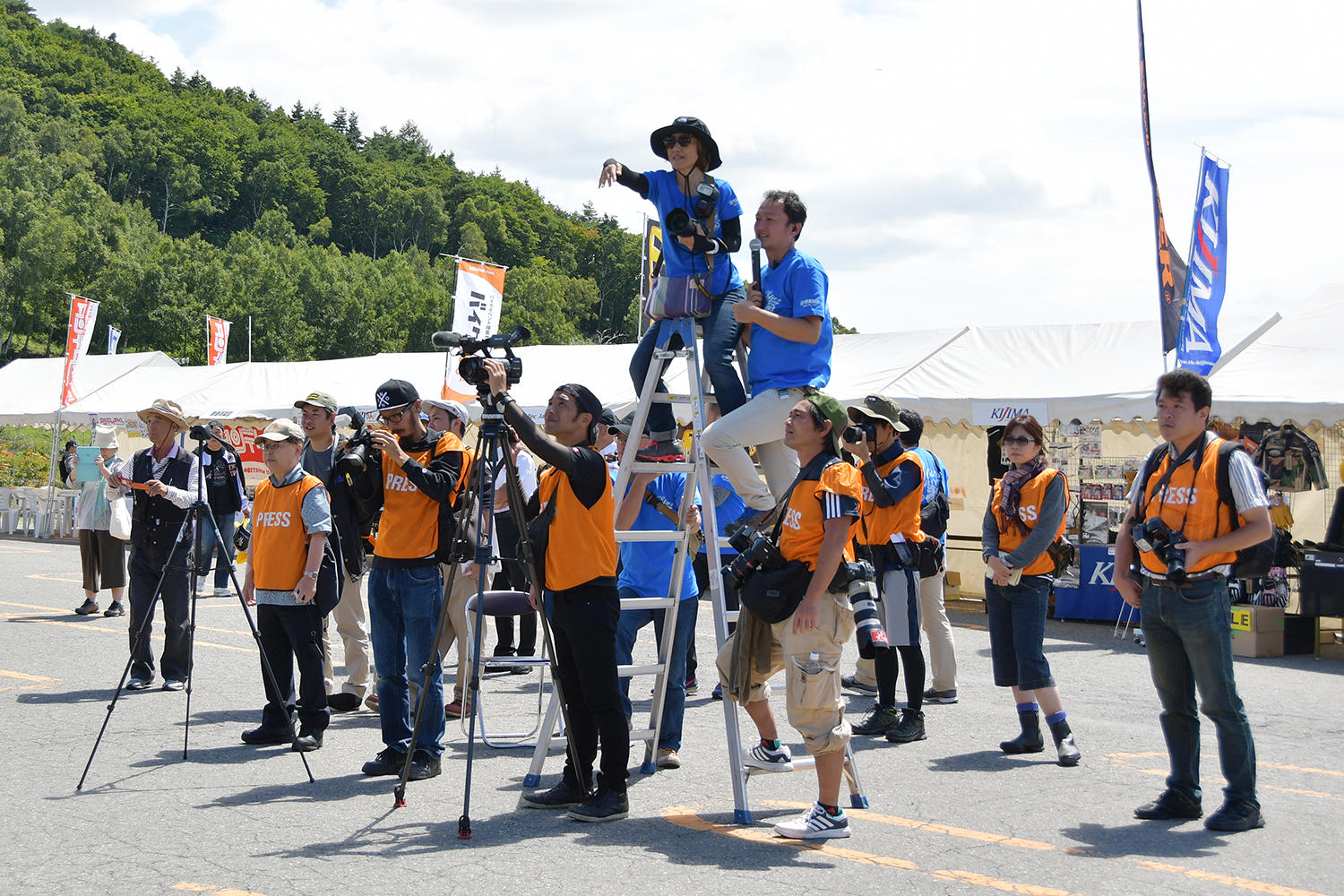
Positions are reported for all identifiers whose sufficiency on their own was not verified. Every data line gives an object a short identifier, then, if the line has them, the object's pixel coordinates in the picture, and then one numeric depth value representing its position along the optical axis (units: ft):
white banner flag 61.16
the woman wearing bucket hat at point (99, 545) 43.03
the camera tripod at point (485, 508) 16.02
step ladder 18.70
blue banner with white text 40.73
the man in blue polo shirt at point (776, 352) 17.98
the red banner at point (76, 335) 83.66
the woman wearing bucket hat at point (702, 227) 18.10
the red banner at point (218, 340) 104.01
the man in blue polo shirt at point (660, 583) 21.38
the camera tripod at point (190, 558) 21.85
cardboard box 37.88
